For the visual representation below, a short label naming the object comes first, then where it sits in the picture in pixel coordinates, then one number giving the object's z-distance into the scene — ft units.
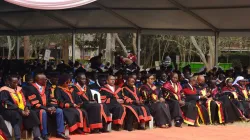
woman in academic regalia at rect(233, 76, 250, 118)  40.70
